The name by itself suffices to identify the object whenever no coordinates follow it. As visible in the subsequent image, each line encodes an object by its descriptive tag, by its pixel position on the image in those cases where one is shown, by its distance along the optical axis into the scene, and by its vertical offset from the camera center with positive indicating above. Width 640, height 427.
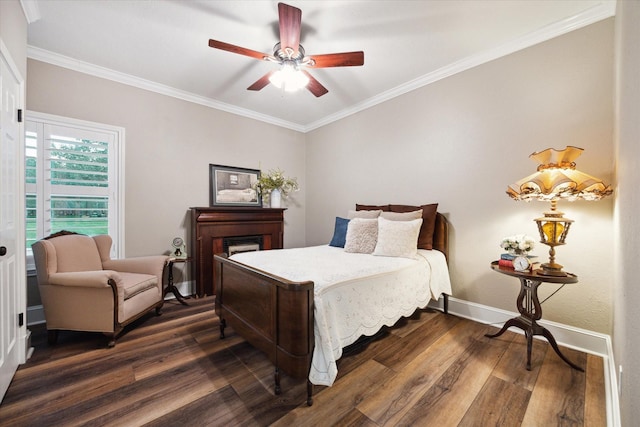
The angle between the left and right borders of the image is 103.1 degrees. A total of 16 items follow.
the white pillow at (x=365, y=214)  3.30 -0.05
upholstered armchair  2.13 -0.76
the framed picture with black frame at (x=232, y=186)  3.89 +0.37
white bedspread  1.57 -0.62
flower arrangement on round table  2.07 -0.28
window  2.62 +0.34
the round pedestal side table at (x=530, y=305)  1.88 -0.78
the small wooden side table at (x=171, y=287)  3.17 -0.99
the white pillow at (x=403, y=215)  2.90 -0.06
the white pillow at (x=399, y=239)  2.63 -0.31
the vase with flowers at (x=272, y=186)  4.29 +0.41
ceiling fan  1.90 +1.30
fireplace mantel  3.45 -0.31
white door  1.58 -0.13
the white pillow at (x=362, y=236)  2.93 -0.31
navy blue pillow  3.38 -0.32
